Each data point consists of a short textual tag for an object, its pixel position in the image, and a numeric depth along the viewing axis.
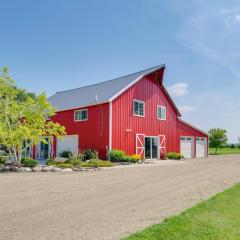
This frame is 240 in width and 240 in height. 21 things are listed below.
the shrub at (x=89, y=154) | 16.74
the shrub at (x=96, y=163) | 13.35
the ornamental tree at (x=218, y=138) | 33.46
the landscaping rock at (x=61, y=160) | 14.77
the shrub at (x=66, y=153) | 18.36
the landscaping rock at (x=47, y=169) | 12.12
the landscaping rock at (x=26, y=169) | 12.07
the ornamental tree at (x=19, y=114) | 13.46
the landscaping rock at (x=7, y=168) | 12.22
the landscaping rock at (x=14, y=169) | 12.08
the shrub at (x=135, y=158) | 16.20
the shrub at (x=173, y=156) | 20.20
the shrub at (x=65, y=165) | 12.75
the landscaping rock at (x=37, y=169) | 12.08
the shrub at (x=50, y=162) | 14.17
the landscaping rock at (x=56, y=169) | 12.08
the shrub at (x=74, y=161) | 13.54
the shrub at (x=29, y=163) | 12.73
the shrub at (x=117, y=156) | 16.21
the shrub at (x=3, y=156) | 14.77
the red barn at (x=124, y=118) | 17.39
